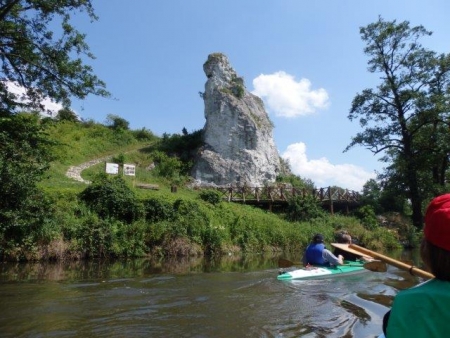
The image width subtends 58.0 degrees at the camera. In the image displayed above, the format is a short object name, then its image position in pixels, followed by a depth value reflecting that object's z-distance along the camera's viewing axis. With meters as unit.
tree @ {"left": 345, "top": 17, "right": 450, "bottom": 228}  31.48
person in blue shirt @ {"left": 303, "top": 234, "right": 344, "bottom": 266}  11.88
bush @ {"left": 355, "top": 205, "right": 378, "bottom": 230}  31.09
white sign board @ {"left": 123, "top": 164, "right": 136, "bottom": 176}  25.21
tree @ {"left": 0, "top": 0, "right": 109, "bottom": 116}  16.59
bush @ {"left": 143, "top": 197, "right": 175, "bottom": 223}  20.56
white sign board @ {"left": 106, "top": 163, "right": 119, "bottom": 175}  22.84
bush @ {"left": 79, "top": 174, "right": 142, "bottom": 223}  19.59
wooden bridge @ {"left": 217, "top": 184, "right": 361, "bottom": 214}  33.41
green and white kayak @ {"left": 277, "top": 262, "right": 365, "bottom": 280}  11.16
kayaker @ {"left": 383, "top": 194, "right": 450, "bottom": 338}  1.64
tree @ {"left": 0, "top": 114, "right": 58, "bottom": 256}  15.27
